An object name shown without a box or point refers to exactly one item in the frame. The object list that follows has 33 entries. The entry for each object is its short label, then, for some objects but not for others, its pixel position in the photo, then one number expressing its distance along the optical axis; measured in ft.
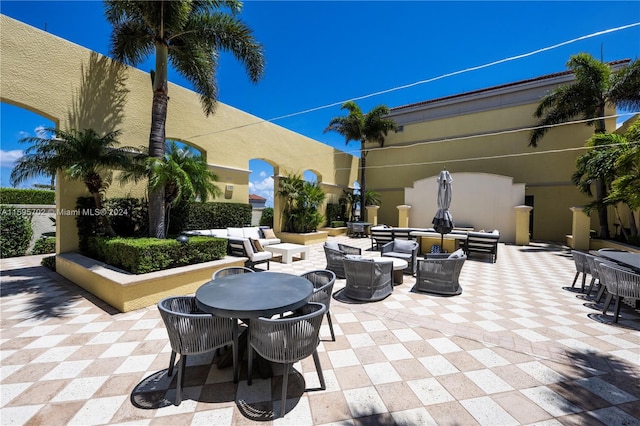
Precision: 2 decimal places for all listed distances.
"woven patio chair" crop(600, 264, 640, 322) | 13.17
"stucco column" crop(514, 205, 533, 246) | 42.22
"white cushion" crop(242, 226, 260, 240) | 32.48
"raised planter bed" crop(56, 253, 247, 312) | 14.92
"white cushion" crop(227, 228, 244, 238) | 31.33
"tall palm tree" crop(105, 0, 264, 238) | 20.16
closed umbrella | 25.80
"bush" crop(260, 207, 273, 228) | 54.29
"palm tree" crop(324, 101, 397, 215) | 55.62
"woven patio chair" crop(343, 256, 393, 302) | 16.21
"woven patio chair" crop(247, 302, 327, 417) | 7.57
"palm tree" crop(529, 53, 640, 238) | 33.91
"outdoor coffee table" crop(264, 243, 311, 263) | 27.09
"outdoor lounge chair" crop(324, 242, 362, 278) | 20.79
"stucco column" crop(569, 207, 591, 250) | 37.04
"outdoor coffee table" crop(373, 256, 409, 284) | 19.88
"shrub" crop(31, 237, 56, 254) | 30.14
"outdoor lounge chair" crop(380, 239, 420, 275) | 22.97
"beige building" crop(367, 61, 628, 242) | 46.52
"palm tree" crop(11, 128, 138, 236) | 19.20
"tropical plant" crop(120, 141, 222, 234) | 19.89
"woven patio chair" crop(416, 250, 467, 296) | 17.37
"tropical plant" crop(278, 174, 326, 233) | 43.60
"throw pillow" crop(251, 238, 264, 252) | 25.96
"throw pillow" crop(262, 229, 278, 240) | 34.61
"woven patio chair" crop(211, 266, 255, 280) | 12.54
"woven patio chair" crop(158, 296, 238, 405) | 7.96
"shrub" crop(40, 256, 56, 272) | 23.49
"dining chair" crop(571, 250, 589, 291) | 18.22
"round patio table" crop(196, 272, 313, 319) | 8.14
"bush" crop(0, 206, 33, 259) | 27.24
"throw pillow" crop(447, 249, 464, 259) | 18.07
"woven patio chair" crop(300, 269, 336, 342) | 10.74
